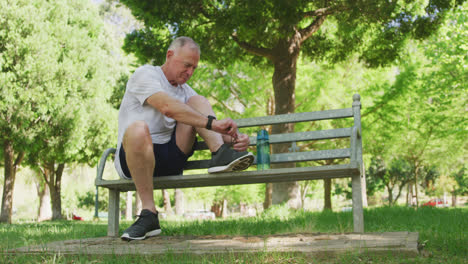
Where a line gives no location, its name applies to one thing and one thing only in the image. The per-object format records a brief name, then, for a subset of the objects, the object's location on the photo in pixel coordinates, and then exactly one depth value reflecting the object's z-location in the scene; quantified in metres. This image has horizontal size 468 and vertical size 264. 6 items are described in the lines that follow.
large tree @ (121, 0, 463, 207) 8.86
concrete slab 2.63
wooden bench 3.55
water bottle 3.93
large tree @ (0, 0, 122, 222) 15.99
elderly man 3.43
